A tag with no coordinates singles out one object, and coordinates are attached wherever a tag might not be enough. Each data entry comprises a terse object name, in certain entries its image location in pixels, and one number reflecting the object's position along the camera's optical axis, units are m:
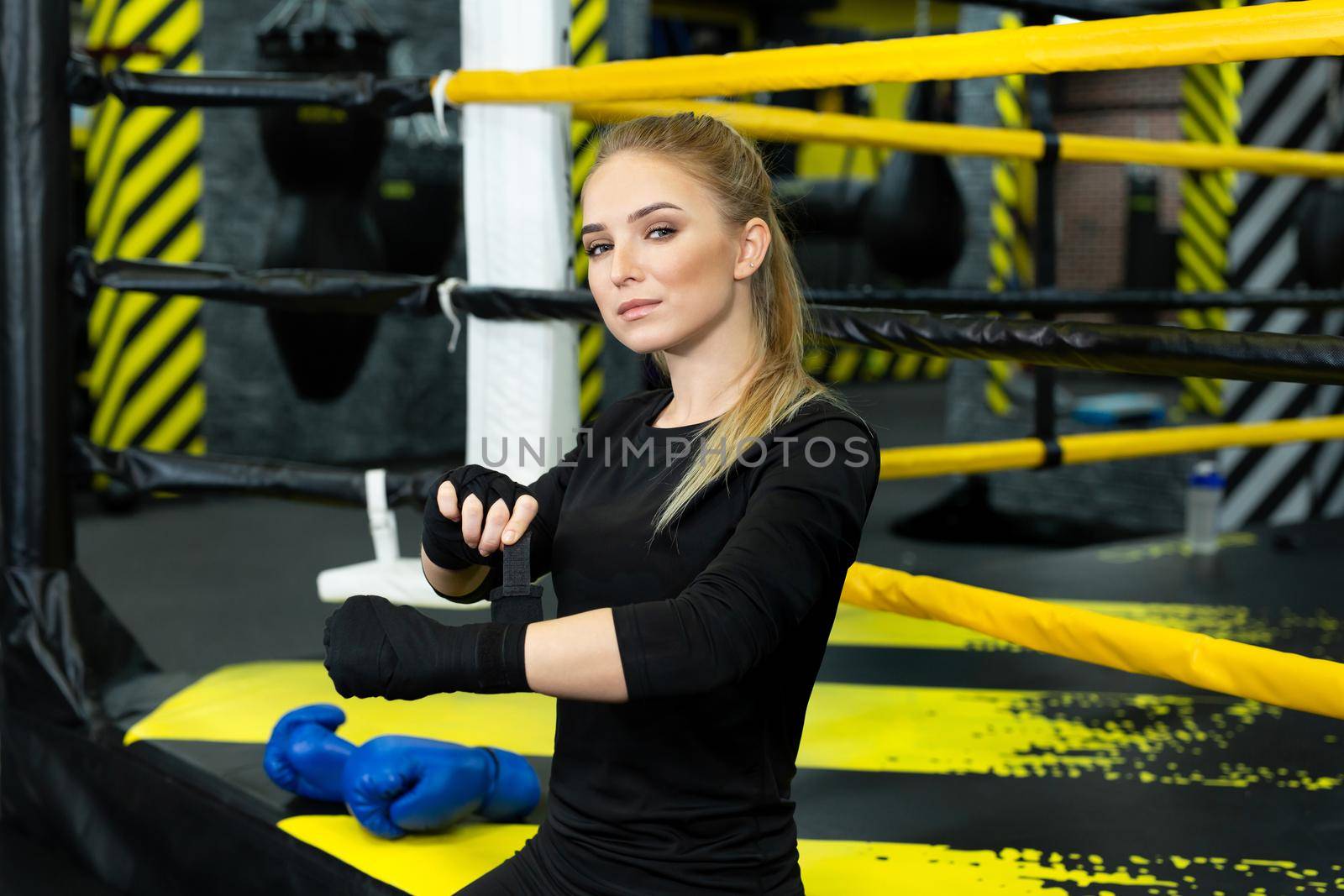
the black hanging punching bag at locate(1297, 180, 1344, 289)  8.39
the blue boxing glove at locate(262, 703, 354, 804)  3.83
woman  3.18
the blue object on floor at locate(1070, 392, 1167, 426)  10.75
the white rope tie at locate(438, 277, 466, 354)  4.19
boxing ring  3.53
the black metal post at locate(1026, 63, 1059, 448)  4.97
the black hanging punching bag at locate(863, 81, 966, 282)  8.78
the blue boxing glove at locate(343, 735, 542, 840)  3.66
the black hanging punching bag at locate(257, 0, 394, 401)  8.17
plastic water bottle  6.03
